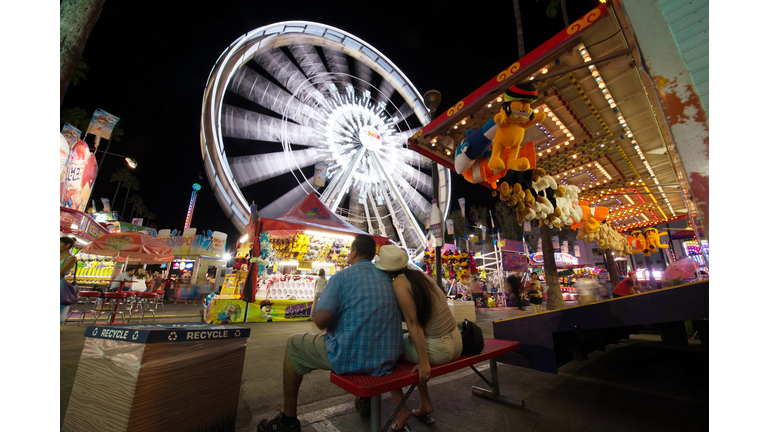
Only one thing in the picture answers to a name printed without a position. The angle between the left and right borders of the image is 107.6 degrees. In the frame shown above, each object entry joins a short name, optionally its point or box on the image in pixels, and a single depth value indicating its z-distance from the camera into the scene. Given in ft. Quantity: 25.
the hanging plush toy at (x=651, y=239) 24.19
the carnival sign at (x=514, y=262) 40.73
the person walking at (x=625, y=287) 14.01
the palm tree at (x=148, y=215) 115.17
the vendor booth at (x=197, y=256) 57.06
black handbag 6.20
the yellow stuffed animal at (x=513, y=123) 8.01
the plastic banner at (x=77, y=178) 29.60
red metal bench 4.12
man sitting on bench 4.82
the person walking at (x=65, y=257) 11.36
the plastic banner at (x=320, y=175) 39.01
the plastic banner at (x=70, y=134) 29.19
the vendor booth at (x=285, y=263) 20.45
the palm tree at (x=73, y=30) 8.98
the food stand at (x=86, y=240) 27.91
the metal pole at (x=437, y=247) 19.19
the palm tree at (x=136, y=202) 109.35
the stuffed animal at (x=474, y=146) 9.55
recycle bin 3.81
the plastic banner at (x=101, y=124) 35.17
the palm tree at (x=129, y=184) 98.04
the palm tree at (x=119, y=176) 94.48
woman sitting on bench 5.23
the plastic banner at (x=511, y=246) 42.05
